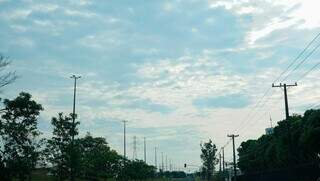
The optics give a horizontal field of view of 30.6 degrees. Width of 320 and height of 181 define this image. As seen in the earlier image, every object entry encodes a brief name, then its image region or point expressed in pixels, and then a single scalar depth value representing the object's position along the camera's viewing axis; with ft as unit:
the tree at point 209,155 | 495.82
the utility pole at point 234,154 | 300.67
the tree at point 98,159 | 277.23
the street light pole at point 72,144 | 180.02
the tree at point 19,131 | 135.01
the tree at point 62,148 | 179.22
